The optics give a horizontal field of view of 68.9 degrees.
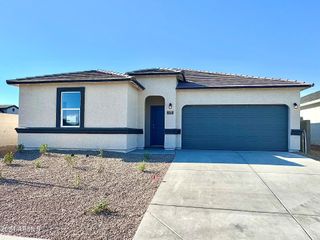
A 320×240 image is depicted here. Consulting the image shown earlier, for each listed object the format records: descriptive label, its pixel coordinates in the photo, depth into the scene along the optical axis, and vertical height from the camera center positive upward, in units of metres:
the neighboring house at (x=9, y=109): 35.62 +1.94
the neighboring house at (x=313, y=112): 19.44 +1.08
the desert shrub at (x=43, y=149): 10.34 -1.23
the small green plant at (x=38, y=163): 8.00 -1.52
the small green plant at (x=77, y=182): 5.90 -1.60
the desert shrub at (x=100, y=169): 7.40 -1.54
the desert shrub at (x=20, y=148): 11.06 -1.29
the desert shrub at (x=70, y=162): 8.27 -1.48
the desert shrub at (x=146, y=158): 9.19 -1.43
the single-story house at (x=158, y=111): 11.27 +0.61
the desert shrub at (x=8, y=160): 8.25 -1.39
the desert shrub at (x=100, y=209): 4.30 -1.63
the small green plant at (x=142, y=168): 7.41 -1.45
